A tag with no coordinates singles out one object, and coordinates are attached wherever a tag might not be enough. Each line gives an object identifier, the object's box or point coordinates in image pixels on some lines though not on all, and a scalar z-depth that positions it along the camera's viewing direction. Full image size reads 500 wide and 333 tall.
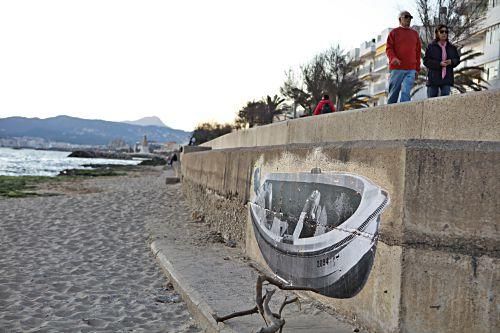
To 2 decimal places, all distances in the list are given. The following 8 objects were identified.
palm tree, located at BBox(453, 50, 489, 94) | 25.95
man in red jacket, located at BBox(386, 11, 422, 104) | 7.79
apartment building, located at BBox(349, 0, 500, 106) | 32.19
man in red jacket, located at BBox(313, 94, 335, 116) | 12.05
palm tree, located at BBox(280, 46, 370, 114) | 40.25
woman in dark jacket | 7.36
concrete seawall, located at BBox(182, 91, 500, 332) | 3.48
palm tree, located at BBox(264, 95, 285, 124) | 54.00
